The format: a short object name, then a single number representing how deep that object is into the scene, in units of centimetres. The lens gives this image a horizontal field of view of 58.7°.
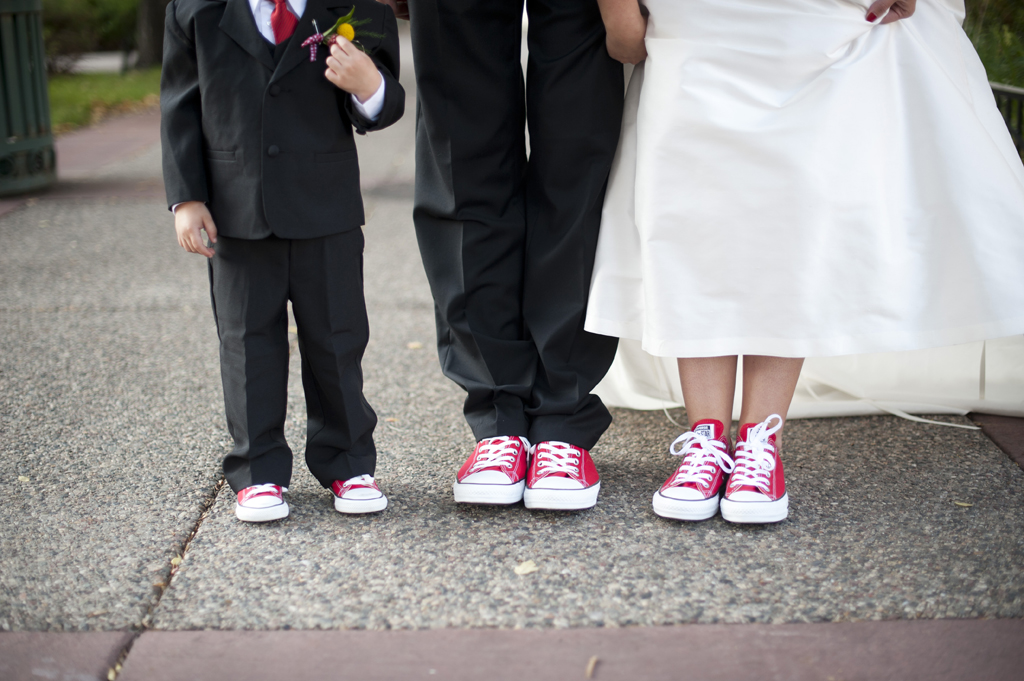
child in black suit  183
